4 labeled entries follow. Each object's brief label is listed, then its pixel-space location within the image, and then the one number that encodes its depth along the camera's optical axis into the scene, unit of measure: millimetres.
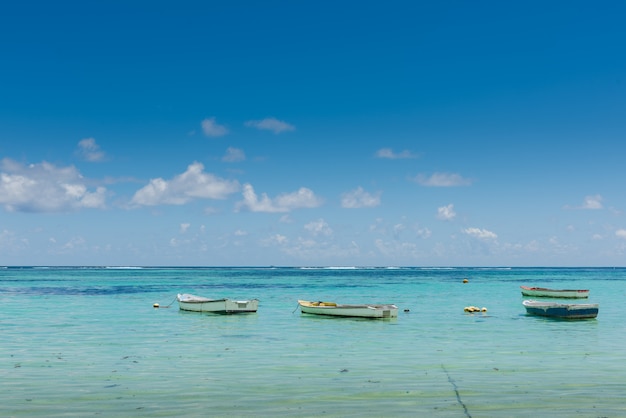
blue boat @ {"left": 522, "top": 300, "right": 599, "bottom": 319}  46656
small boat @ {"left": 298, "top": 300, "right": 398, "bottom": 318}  46844
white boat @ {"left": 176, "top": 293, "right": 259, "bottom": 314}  51969
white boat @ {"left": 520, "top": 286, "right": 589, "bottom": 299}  76750
